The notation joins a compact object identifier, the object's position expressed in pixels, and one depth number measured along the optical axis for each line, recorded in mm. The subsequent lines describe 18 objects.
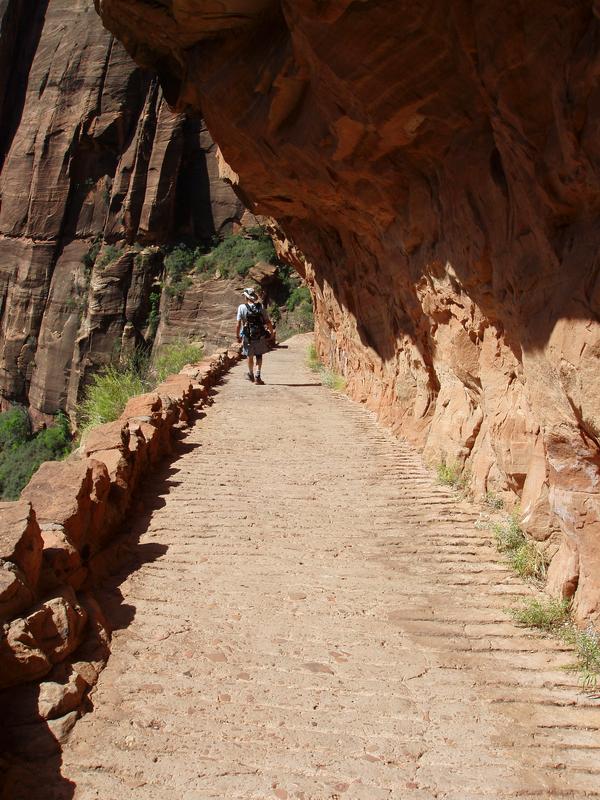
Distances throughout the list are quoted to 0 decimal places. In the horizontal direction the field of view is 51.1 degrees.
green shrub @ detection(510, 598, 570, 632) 3426
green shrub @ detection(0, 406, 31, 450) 29859
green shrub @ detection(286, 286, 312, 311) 28062
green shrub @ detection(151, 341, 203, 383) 15062
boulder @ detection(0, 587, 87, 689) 2525
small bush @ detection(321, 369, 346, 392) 11088
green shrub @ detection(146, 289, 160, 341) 30469
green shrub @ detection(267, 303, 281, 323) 28297
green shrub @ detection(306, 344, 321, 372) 14398
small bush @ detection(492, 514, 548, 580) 3934
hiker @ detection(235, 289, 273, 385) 10164
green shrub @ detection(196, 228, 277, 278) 29406
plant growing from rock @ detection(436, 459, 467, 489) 5477
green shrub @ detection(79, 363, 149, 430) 8625
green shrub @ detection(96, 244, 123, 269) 30594
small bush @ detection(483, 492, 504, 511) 4766
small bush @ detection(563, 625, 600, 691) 3004
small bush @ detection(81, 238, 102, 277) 30828
